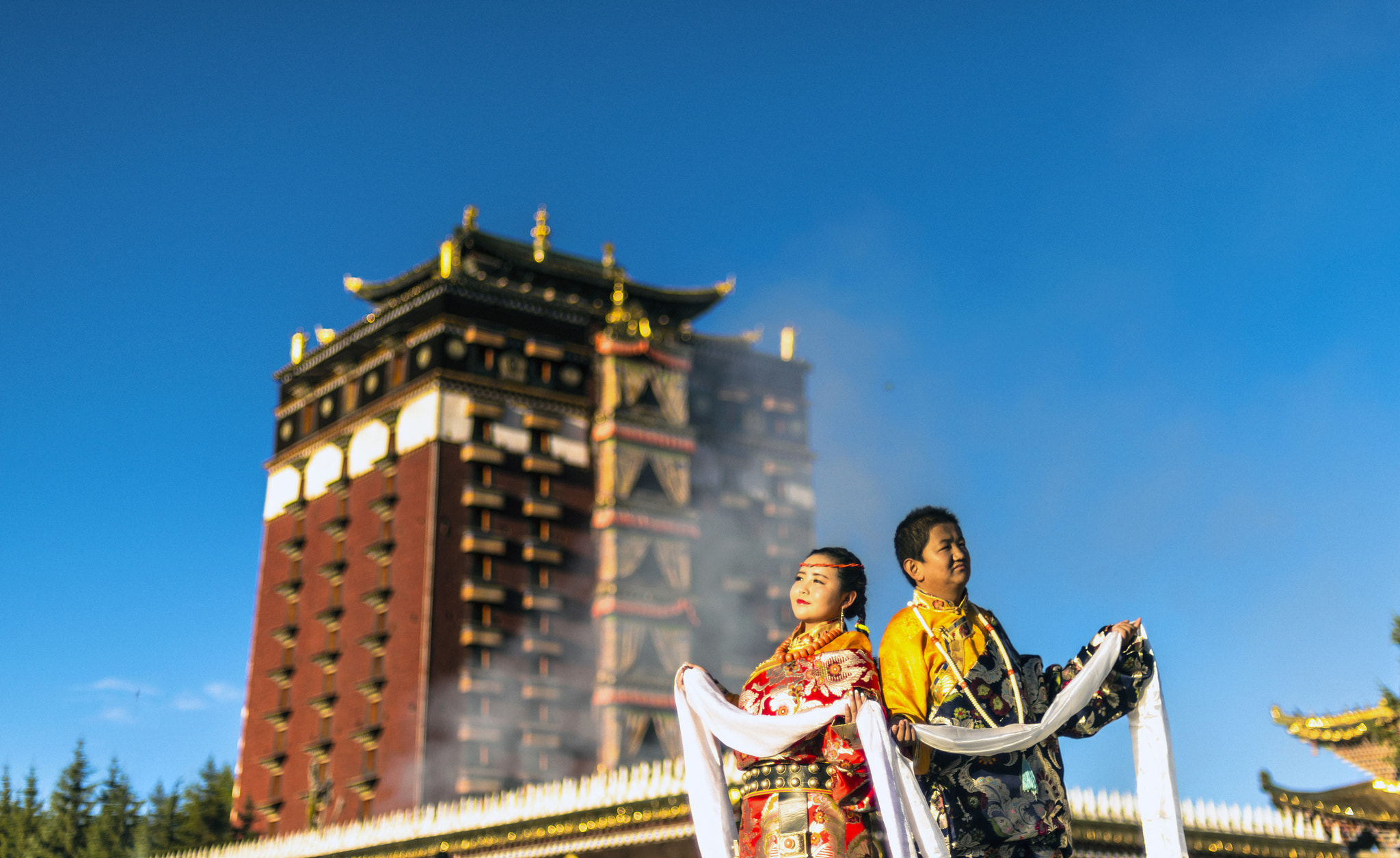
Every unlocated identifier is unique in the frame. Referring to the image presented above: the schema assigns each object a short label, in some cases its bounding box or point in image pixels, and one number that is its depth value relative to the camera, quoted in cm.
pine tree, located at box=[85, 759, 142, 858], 3850
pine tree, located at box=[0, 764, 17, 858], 4112
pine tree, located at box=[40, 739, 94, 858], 3966
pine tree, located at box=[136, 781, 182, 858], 3931
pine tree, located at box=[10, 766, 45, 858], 3997
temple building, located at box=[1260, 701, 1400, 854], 2473
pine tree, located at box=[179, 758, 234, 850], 4128
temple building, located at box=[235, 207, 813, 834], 3647
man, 626
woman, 630
